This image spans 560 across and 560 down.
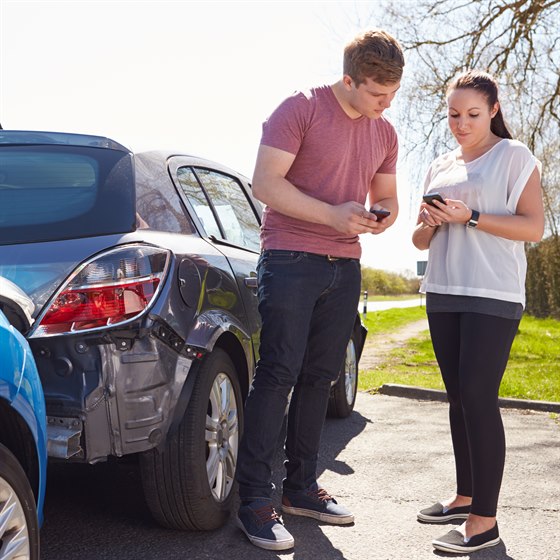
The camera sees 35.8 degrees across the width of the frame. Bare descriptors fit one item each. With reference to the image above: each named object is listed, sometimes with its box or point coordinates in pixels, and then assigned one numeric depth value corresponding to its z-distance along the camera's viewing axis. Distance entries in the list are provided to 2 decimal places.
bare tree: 14.36
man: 3.58
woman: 3.62
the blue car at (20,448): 2.46
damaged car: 3.07
